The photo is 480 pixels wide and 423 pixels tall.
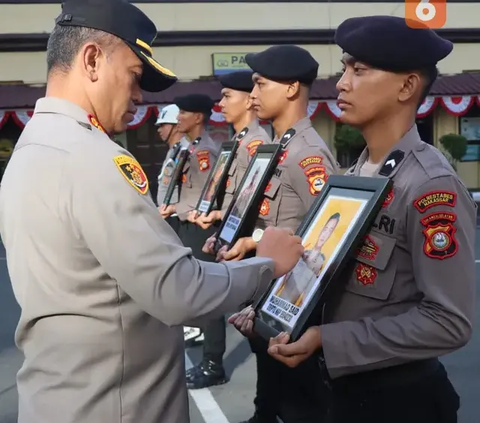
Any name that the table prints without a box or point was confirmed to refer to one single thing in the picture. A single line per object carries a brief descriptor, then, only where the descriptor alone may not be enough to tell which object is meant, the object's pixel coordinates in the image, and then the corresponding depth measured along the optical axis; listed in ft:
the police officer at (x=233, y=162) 13.92
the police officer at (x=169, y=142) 20.01
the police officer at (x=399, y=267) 5.90
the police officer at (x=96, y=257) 5.06
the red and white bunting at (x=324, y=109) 49.06
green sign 54.75
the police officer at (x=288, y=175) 9.89
